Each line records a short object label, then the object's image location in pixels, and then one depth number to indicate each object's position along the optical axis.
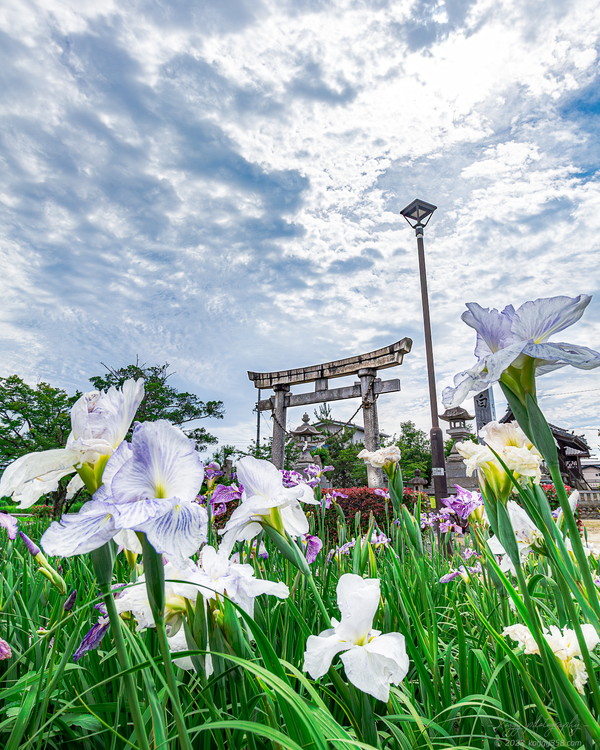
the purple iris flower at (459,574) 1.84
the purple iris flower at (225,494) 1.96
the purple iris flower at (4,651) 1.03
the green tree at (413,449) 14.77
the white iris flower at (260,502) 0.89
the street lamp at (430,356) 7.62
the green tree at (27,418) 11.00
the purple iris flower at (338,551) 2.35
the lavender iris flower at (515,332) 0.75
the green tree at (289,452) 15.68
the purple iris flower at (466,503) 1.92
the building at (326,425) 14.34
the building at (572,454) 19.62
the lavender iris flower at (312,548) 1.65
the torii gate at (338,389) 9.91
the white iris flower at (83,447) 0.62
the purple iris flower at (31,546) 1.00
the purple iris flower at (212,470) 2.07
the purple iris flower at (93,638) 0.82
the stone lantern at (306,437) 11.08
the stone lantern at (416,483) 11.86
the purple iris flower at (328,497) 3.43
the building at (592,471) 34.42
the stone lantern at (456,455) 10.53
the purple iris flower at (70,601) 0.98
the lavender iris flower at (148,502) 0.50
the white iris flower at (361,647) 0.74
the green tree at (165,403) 12.48
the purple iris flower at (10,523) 1.39
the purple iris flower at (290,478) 2.28
